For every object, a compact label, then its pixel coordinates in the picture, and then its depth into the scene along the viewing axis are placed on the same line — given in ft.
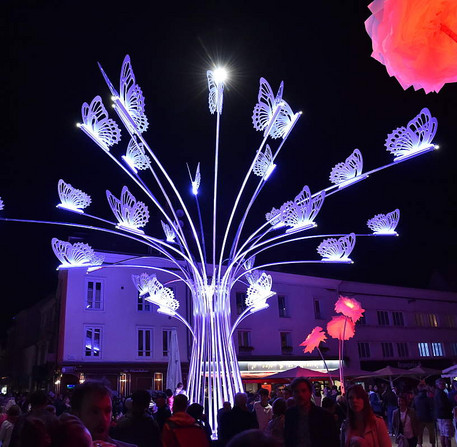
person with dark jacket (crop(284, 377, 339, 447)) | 17.53
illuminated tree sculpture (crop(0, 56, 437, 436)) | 35.53
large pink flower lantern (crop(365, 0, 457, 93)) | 7.88
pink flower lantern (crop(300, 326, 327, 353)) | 64.44
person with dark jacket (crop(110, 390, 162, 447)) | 16.92
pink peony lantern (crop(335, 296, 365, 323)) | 57.11
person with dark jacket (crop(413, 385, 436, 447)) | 43.83
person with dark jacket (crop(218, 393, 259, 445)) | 24.21
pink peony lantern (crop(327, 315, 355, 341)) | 58.61
